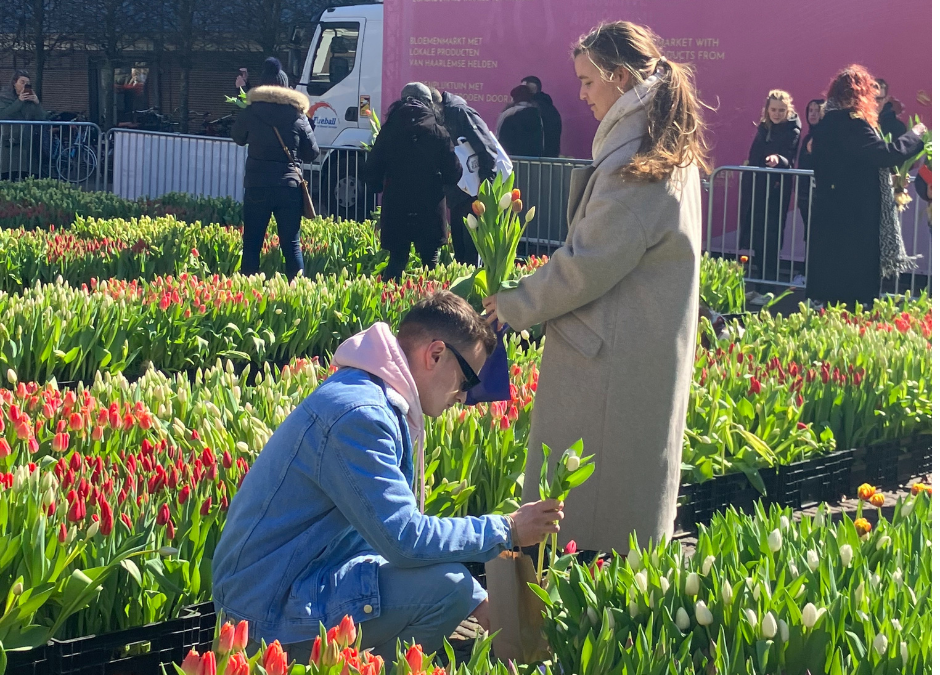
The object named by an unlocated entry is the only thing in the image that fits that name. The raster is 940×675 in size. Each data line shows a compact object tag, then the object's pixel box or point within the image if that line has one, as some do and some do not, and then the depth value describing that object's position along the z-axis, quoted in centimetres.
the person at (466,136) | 889
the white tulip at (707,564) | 276
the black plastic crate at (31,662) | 296
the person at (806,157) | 1071
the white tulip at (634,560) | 289
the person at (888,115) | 1023
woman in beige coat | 346
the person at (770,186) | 1088
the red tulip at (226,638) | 214
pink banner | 1060
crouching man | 268
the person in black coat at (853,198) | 827
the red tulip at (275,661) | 216
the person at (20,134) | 1691
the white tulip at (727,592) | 262
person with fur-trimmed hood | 918
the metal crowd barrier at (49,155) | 1672
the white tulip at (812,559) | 279
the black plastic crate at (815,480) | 490
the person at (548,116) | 1280
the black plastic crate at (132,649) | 303
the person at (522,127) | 1252
